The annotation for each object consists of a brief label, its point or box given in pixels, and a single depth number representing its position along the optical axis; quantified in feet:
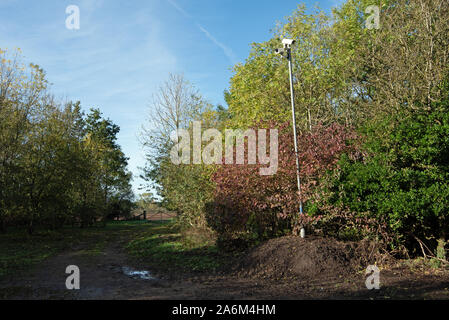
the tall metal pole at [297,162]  31.19
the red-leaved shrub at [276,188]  31.81
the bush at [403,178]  26.02
